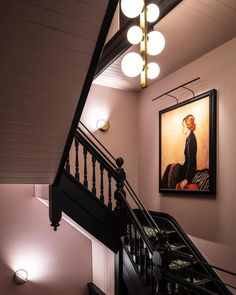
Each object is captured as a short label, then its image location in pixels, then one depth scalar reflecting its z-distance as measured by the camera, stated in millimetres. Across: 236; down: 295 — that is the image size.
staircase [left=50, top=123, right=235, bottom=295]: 2861
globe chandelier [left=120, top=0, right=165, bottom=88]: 1955
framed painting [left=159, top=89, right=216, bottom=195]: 3184
